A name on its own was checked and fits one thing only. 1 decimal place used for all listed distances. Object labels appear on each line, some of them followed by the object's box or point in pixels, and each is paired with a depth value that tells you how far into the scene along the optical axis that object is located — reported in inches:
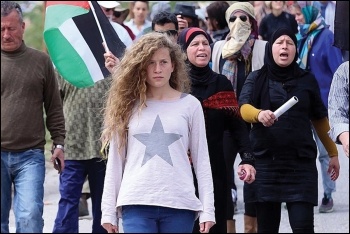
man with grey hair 600.6
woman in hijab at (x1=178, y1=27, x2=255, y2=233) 654.5
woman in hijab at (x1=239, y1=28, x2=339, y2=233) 660.6
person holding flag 741.7
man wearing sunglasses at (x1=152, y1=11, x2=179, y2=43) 740.5
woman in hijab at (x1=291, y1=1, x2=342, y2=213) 879.1
